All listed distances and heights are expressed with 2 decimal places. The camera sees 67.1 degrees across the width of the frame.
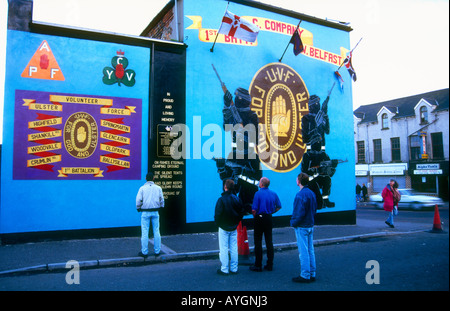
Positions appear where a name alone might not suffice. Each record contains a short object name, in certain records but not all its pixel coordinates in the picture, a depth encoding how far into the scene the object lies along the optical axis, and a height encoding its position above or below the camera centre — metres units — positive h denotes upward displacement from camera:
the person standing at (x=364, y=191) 32.84 -1.60
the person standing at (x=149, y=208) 8.00 -0.74
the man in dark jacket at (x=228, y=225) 6.62 -0.97
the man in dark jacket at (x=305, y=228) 5.93 -0.95
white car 22.14 -1.78
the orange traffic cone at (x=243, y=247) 7.73 -1.63
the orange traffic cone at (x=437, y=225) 11.83 -1.79
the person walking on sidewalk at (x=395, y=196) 13.02 -0.84
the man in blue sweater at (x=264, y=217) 6.93 -0.85
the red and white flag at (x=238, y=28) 10.98 +4.84
